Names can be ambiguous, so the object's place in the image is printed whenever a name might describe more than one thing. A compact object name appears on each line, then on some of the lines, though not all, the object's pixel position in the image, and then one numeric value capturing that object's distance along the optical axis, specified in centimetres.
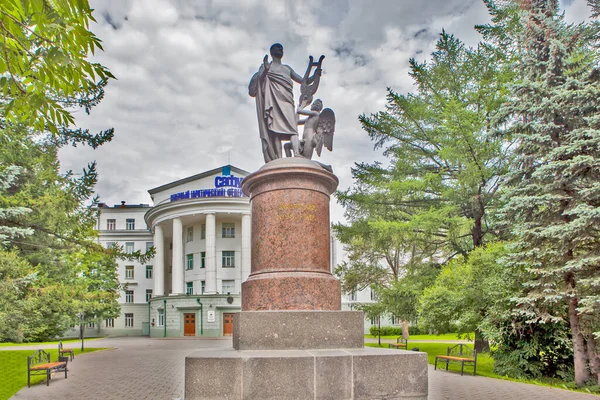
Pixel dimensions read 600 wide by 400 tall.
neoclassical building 4541
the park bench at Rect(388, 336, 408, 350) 2119
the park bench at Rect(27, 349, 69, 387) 1264
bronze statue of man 865
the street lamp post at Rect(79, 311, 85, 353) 2719
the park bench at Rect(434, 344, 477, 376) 1373
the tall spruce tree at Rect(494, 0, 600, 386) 1084
